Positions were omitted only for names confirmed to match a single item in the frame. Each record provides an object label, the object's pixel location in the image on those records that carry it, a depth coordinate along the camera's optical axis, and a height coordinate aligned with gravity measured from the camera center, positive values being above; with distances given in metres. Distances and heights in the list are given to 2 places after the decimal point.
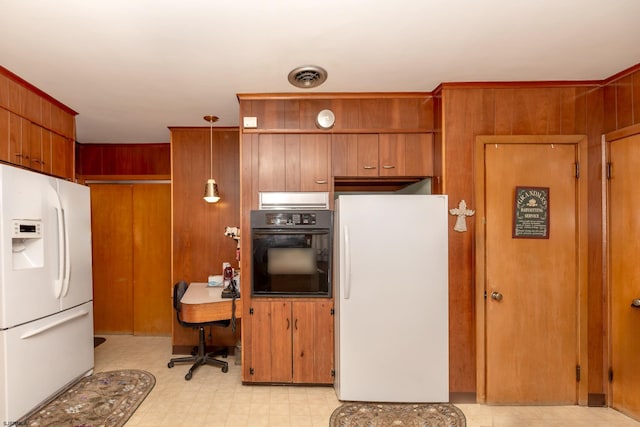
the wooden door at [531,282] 2.70 -0.54
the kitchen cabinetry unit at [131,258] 4.70 -0.58
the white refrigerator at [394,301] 2.66 -0.67
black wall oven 2.95 -0.34
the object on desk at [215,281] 3.78 -0.72
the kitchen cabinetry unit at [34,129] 2.58 +0.72
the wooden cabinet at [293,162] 2.99 +0.45
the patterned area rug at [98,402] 2.49 -1.48
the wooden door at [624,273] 2.52 -0.45
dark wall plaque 2.71 +0.02
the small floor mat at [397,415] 2.47 -1.48
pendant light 3.64 +0.26
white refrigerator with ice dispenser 2.31 -0.55
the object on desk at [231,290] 3.27 -0.73
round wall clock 2.92 +0.80
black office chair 3.35 -1.30
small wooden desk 3.17 -0.86
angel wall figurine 2.72 -0.01
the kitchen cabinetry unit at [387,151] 2.98 +0.52
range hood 2.98 +0.11
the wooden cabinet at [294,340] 2.96 -1.07
